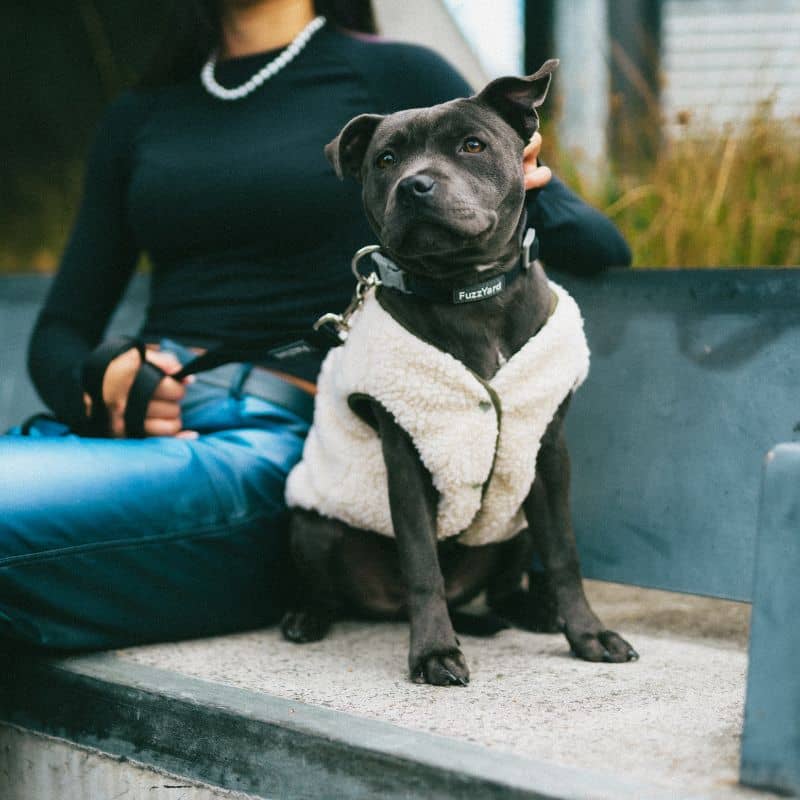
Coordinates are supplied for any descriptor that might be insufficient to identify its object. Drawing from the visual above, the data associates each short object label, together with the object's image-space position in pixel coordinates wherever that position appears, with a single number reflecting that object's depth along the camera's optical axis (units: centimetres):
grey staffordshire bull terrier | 166
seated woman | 189
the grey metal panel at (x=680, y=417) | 209
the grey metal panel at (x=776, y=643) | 126
